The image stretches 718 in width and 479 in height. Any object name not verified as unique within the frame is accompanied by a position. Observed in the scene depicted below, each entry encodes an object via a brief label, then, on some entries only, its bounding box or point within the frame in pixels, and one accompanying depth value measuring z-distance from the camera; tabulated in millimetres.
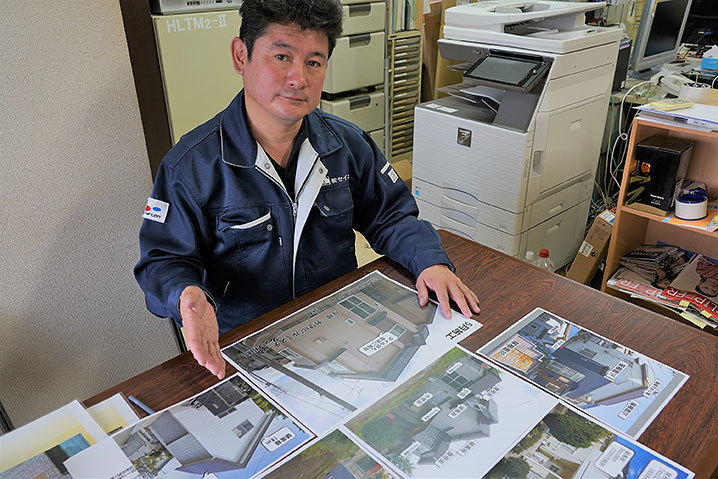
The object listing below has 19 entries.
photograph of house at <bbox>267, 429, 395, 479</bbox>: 756
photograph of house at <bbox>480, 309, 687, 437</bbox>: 864
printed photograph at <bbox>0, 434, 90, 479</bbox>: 755
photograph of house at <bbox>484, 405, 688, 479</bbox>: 754
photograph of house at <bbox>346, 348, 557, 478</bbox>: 777
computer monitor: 2893
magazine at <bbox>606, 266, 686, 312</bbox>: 2055
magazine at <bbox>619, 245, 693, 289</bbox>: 2152
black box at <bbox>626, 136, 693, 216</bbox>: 1999
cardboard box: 2377
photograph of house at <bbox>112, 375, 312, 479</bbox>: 771
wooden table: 823
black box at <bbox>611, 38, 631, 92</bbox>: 2801
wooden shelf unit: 2080
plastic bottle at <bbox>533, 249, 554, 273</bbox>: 2447
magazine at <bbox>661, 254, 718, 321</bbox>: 1970
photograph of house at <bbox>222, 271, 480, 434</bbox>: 890
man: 1155
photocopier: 2162
